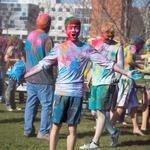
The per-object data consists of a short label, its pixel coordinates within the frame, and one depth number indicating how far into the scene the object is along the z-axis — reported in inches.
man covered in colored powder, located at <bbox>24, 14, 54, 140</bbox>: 361.7
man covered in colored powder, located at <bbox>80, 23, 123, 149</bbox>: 338.0
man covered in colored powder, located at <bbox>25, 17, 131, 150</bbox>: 291.7
